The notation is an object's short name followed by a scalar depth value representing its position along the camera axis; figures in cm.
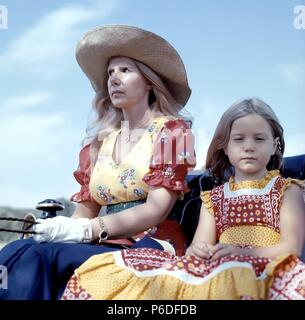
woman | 272
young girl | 247
